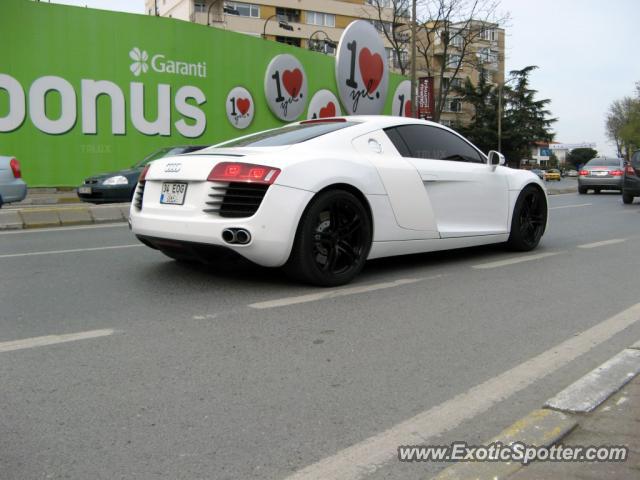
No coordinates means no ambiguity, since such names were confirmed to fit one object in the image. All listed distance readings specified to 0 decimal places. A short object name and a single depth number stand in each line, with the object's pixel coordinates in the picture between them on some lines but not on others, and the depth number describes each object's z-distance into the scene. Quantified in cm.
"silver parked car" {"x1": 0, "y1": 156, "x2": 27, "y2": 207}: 991
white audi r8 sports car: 464
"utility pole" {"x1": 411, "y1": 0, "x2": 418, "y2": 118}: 2580
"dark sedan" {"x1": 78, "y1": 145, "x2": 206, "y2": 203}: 1295
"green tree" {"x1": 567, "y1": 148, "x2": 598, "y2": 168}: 12669
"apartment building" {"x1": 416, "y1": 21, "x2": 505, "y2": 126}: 6906
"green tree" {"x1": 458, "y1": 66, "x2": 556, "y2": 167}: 7062
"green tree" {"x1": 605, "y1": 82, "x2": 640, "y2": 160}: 6900
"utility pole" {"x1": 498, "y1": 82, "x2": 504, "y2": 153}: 5997
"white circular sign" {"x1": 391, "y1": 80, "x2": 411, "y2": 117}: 2856
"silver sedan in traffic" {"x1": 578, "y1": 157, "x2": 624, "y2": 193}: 2153
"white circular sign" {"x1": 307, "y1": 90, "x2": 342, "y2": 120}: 2419
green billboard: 1667
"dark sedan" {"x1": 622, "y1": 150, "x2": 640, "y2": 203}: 1557
